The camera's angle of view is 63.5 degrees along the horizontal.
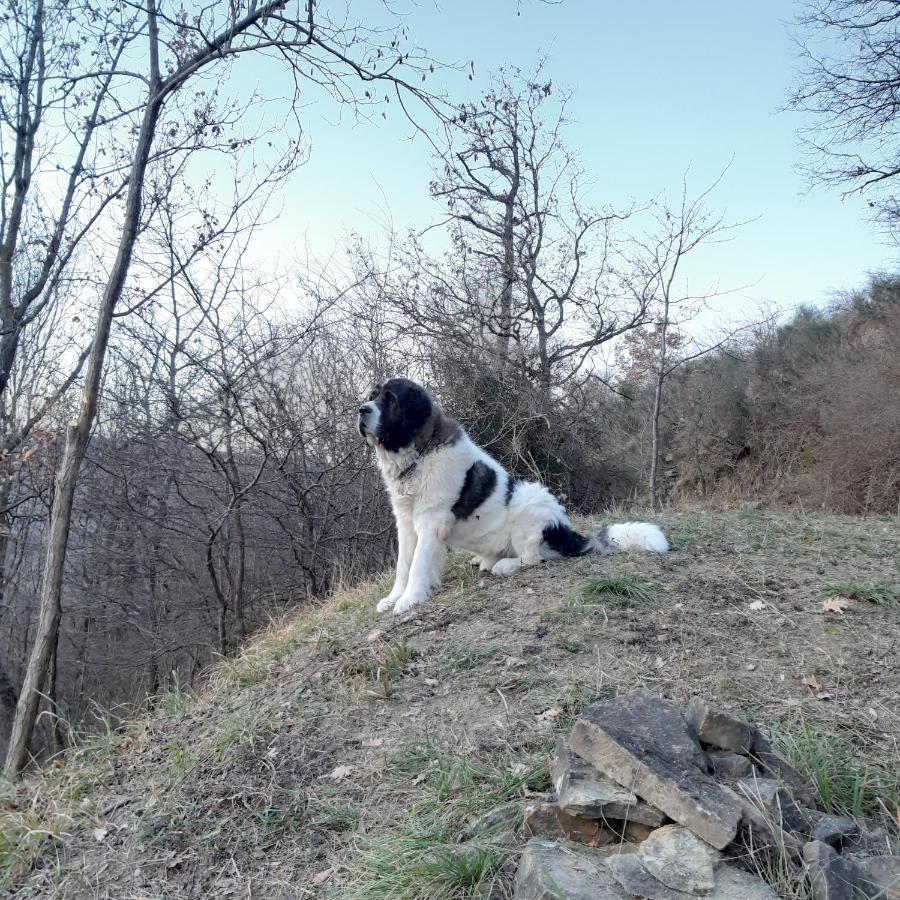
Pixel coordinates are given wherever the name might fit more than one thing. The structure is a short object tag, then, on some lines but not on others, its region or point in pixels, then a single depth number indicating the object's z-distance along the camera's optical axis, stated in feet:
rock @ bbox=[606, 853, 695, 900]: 7.16
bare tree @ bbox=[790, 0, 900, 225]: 44.86
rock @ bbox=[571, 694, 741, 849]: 7.78
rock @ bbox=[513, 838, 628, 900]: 7.18
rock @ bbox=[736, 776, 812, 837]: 7.98
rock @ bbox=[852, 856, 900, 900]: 6.89
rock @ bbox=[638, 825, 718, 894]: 7.29
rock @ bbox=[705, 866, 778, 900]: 7.13
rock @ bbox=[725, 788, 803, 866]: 7.61
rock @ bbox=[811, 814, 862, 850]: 7.89
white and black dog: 19.72
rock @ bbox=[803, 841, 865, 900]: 6.97
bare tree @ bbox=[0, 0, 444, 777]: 17.26
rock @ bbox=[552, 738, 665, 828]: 8.21
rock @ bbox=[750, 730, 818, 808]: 8.89
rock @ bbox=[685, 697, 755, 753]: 9.23
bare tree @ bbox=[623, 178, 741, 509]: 40.14
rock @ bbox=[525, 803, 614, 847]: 8.33
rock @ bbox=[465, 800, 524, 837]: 9.04
